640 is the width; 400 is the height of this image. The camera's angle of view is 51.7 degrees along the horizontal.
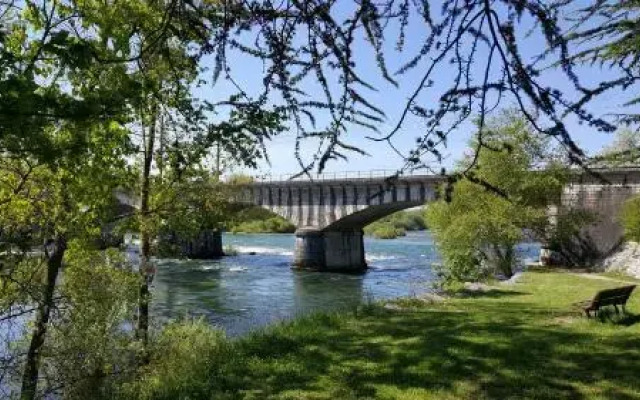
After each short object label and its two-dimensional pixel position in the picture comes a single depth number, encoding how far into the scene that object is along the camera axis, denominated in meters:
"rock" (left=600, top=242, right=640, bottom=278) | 33.41
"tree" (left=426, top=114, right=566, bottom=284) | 33.62
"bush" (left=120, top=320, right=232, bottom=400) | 10.42
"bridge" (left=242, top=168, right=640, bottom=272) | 54.19
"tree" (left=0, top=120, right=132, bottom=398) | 11.87
